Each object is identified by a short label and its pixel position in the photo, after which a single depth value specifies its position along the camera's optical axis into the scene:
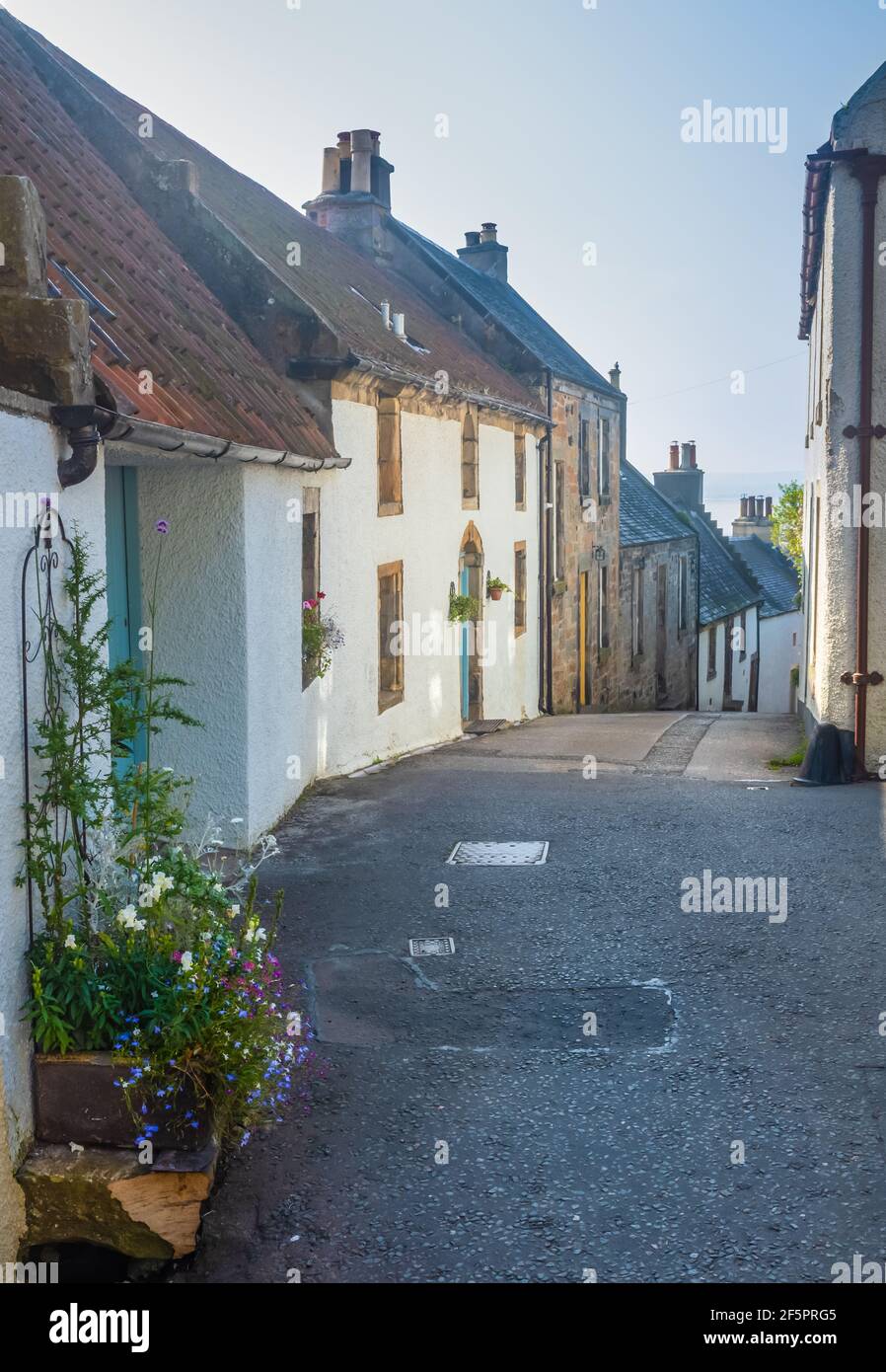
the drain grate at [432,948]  7.99
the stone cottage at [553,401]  23.57
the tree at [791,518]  35.09
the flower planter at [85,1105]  5.12
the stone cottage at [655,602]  31.98
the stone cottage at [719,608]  38.69
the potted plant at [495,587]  20.83
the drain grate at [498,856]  10.11
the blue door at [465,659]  20.14
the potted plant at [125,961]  5.12
